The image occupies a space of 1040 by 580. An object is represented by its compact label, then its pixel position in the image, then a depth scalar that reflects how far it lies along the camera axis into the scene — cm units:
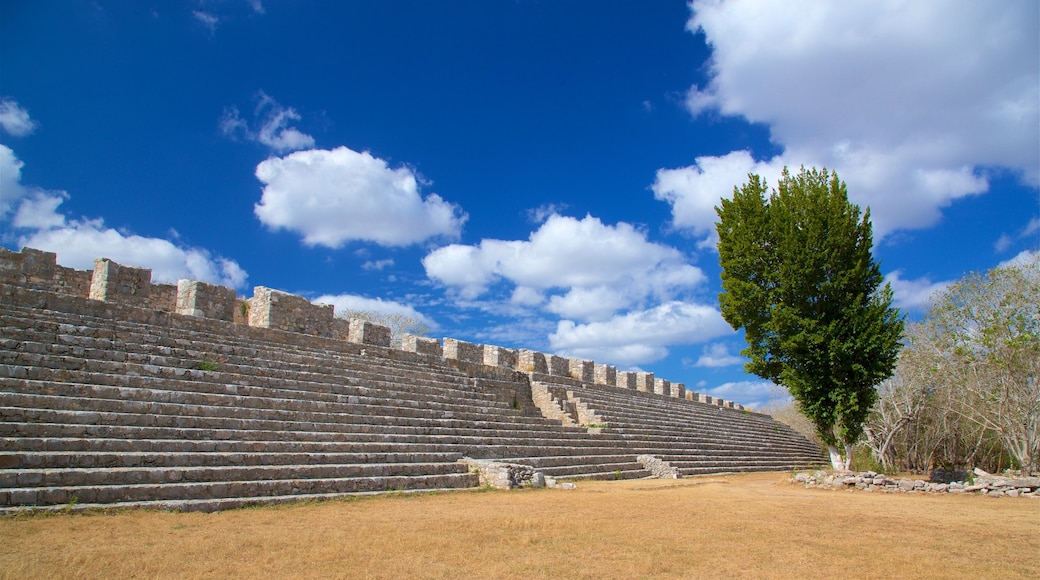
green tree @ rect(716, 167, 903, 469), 1591
